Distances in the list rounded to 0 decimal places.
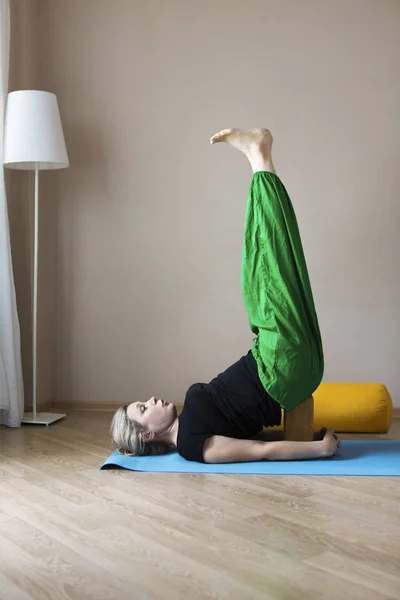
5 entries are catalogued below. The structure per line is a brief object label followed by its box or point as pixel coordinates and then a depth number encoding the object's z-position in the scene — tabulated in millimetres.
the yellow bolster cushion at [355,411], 3832
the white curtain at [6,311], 4031
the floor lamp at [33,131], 4008
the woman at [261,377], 3150
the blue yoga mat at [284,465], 3023
